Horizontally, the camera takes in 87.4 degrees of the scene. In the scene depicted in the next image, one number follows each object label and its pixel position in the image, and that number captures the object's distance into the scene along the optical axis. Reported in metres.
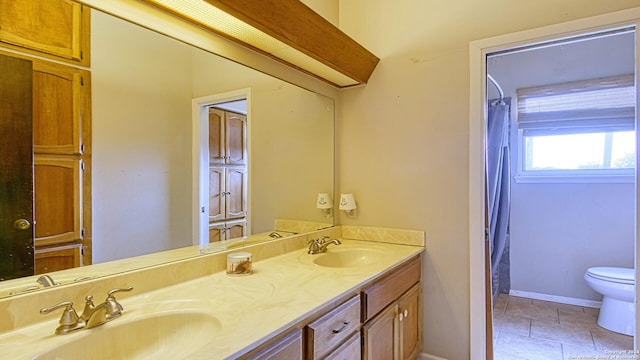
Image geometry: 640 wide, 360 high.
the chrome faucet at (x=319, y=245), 1.94
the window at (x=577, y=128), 2.83
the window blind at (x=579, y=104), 2.79
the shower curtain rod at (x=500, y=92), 2.68
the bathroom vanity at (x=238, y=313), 0.90
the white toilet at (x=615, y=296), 2.47
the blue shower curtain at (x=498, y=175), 2.74
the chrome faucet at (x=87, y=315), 0.92
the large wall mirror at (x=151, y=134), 1.21
